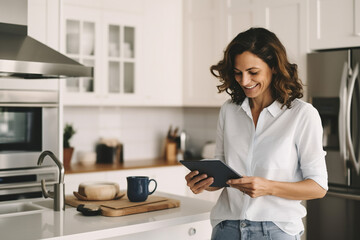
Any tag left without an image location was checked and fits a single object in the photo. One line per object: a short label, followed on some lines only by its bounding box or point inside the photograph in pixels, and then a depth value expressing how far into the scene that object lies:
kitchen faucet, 2.29
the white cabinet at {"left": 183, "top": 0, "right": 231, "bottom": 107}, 4.70
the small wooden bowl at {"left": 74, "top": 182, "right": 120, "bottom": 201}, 2.40
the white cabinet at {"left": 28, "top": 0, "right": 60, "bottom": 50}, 3.62
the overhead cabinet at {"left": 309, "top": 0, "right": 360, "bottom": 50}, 3.54
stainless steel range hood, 2.38
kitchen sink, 2.42
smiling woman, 1.88
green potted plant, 4.29
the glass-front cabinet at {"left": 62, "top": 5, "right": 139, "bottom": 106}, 4.28
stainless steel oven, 3.41
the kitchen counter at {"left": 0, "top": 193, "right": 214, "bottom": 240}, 1.89
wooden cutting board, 2.19
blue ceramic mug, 2.32
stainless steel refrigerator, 3.44
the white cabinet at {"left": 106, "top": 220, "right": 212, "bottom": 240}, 2.21
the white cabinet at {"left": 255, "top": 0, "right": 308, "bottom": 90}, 3.85
